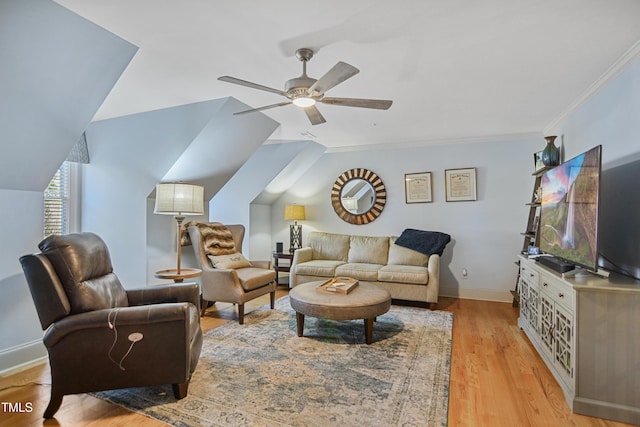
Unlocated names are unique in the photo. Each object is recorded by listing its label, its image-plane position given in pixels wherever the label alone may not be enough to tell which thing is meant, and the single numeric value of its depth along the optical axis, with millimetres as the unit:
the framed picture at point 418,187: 4844
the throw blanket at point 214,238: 3805
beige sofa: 4000
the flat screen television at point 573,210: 2053
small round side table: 3104
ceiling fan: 1932
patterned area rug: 1864
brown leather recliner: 1796
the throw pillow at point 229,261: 3721
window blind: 3346
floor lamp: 3176
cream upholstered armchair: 3443
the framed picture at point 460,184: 4590
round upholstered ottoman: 2760
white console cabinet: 1846
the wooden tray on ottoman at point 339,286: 3081
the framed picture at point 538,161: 3779
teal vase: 3473
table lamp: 5461
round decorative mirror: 5156
